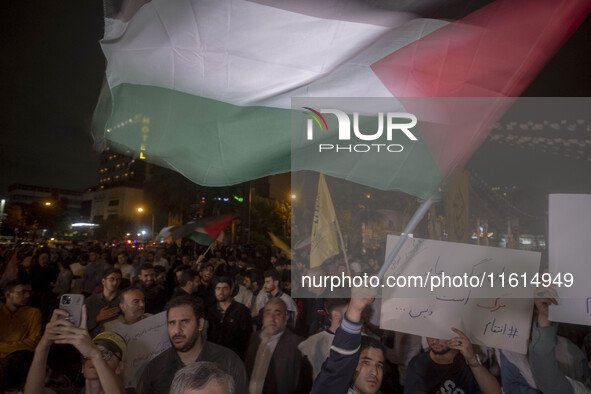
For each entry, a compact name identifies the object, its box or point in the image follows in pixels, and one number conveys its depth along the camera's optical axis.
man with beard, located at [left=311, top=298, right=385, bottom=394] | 2.04
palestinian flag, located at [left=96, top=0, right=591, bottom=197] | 2.26
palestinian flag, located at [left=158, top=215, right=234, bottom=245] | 6.08
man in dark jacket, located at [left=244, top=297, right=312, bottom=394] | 3.36
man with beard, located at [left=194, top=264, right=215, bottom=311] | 5.87
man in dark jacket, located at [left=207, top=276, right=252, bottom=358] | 4.36
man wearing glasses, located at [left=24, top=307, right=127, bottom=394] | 2.18
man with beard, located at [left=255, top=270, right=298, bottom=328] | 5.27
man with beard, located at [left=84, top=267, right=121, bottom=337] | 4.34
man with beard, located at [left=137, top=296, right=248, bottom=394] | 2.84
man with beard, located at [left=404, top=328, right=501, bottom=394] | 2.68
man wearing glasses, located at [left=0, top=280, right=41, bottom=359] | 4.26
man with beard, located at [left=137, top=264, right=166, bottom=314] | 5.53
